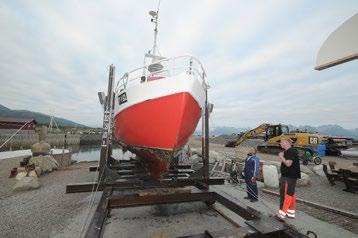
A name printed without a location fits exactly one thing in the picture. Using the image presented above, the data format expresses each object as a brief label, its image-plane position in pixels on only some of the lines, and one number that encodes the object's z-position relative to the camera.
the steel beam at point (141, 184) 4.96
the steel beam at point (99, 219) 2.83
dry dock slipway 4.12
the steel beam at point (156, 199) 4.34
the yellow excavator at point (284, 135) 14.90
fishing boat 5.09
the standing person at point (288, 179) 4.26
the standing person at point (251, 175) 6.51
